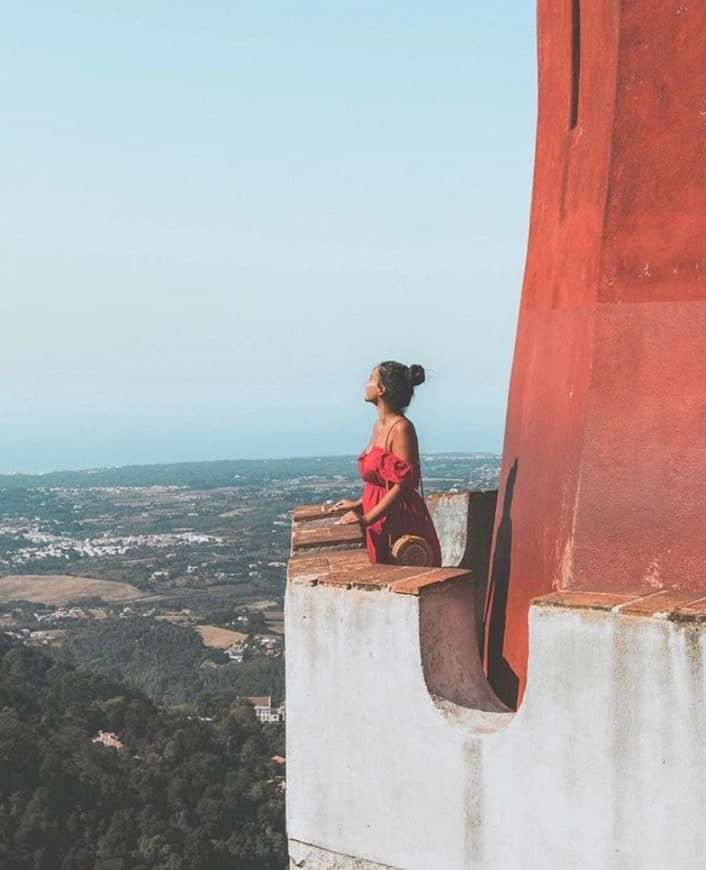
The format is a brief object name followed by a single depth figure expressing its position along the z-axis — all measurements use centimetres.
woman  486
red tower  384
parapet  313
